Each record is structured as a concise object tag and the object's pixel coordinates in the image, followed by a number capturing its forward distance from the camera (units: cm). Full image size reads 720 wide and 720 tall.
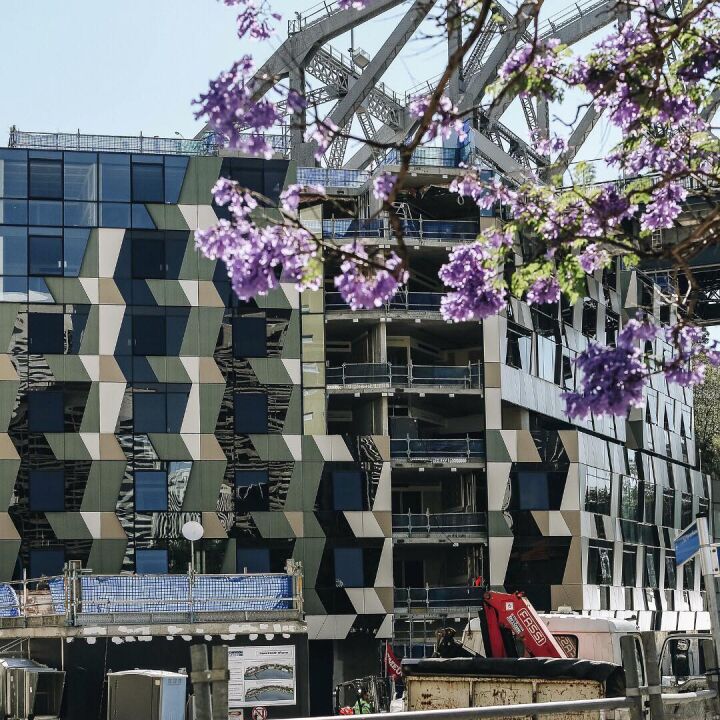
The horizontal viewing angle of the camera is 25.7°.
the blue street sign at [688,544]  1925
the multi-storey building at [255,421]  6153
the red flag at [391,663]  5719
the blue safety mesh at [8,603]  4494
